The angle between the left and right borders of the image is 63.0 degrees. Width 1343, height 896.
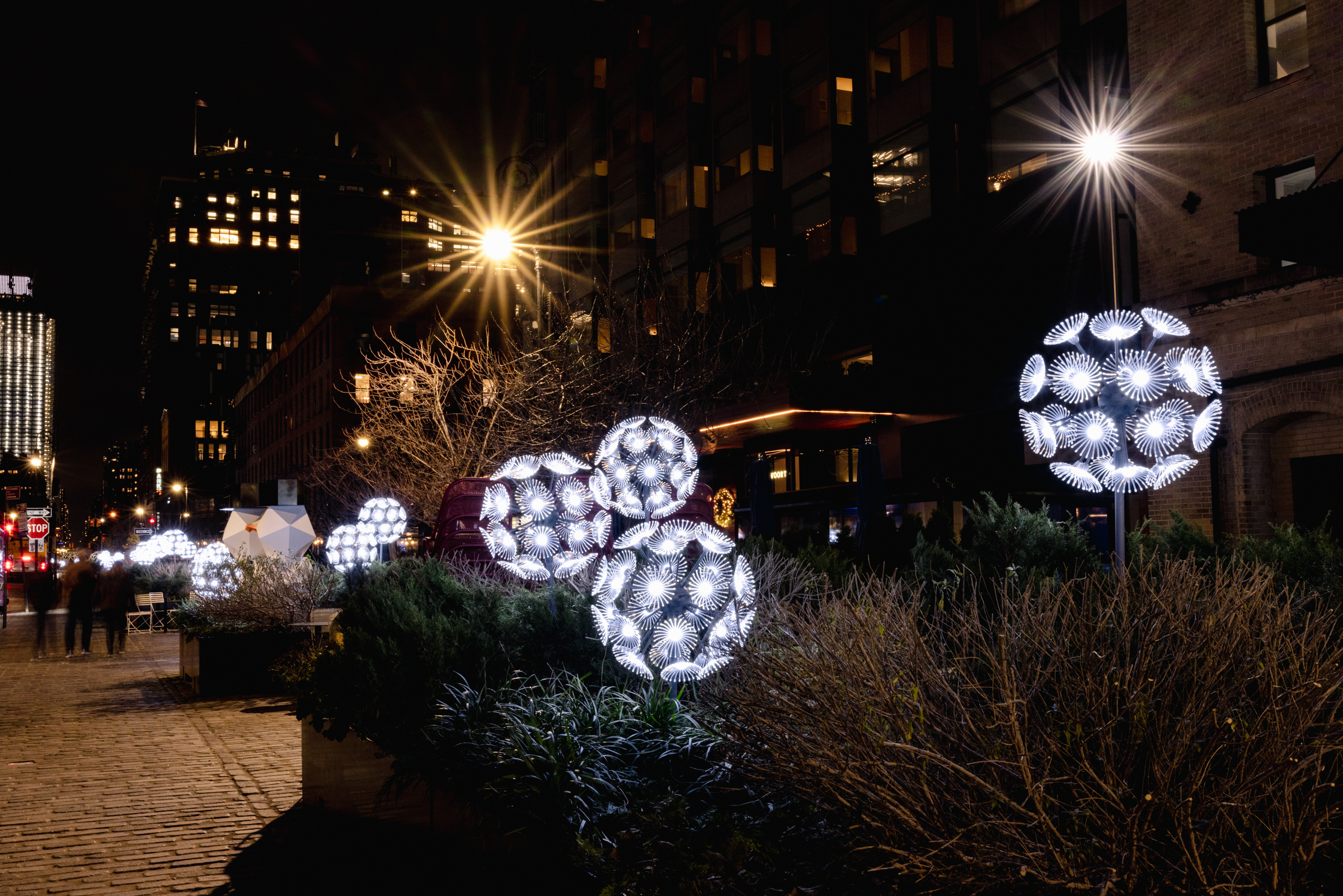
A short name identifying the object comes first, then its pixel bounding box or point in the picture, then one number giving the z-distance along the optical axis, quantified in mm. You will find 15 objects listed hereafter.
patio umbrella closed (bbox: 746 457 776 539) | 19844
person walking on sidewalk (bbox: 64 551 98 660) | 21547
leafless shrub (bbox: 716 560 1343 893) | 3322
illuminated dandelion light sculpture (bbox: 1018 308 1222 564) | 11336
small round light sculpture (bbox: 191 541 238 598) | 18156
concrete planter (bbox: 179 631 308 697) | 14930
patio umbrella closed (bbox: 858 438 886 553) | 18250
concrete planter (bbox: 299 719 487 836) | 6062
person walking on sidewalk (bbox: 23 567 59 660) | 22125
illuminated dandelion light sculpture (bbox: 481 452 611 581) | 10812
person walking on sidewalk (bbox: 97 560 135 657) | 21391
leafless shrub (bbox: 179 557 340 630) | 15844
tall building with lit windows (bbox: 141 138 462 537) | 121250
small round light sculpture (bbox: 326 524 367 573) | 18906
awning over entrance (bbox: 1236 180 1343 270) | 12617
